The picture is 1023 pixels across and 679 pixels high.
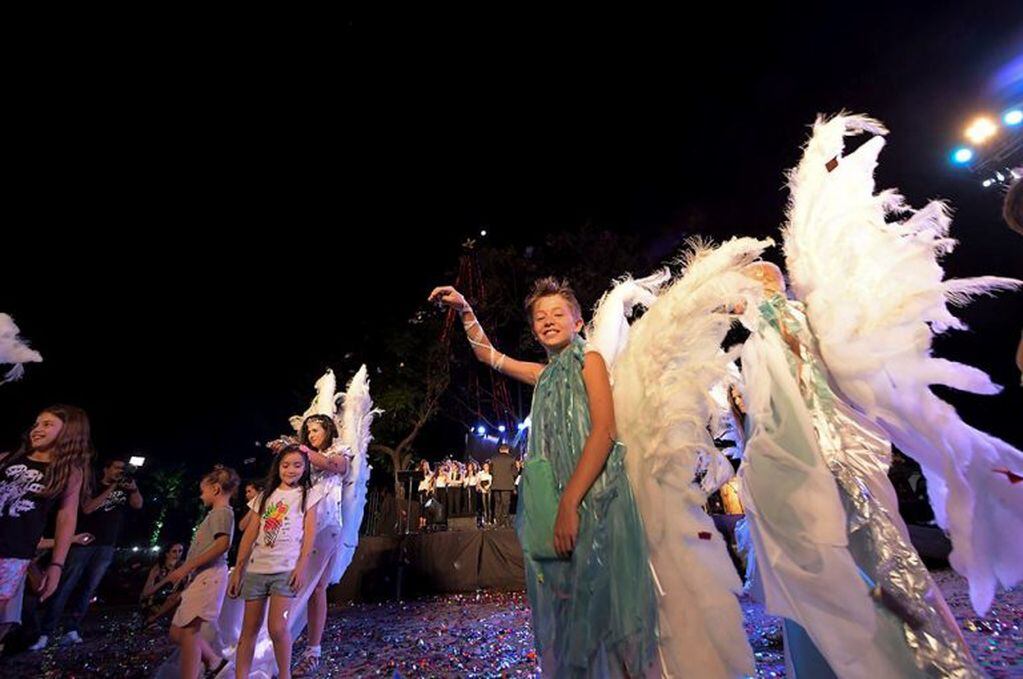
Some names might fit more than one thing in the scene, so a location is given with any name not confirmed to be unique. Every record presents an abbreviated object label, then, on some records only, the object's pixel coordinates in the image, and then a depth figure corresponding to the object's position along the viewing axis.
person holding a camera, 5.81
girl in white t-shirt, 3.10
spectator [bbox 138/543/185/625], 3.35
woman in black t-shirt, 2.66
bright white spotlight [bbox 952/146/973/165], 8.70
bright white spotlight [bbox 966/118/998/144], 8.21
